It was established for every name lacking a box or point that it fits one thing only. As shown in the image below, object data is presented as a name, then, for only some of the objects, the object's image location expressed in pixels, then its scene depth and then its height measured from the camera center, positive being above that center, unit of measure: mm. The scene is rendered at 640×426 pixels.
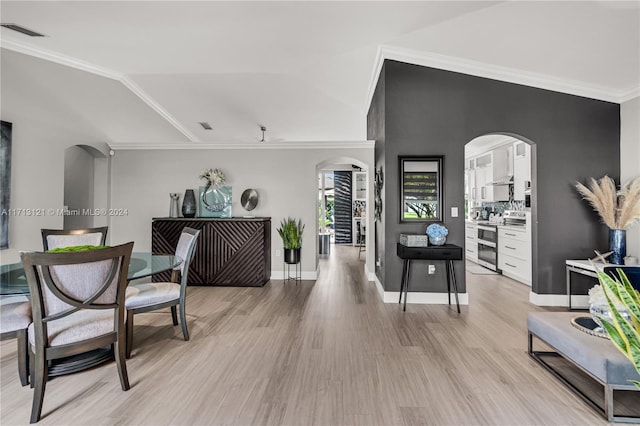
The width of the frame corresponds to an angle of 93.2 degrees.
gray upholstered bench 1712 -854
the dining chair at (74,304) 1690 -533
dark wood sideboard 4805 -579
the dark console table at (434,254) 3572 -443
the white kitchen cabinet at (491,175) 6168 +909
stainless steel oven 5641 -562
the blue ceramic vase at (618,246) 3486 -326
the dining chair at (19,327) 1924 -716
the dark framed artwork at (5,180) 3500 +415
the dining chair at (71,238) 2943 -226
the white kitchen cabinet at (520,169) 5227 +866
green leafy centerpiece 2027 -233
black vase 5105 +182
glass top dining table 1825 -426
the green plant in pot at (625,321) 1087 -383
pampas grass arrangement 3363 +194
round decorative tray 1993 -760
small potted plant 5008 -426
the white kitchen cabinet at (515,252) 4715 -580
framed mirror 3906 +374
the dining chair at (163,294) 2467 -674
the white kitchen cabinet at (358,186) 10516 +1066
